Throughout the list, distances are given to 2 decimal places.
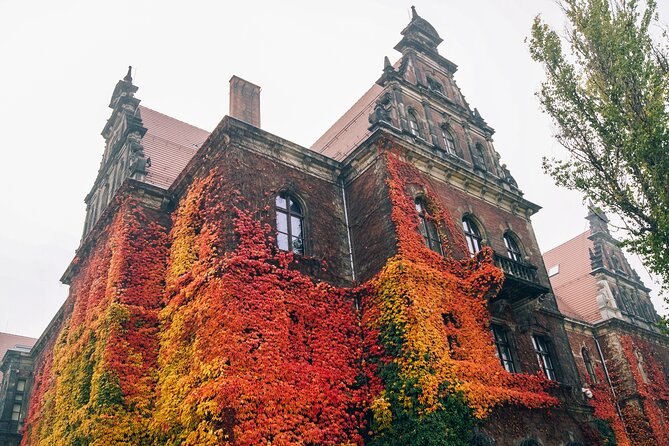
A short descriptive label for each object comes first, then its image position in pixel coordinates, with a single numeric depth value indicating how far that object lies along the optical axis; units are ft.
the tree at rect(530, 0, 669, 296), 50.47
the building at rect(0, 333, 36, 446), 91.30
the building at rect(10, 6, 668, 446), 46.11
